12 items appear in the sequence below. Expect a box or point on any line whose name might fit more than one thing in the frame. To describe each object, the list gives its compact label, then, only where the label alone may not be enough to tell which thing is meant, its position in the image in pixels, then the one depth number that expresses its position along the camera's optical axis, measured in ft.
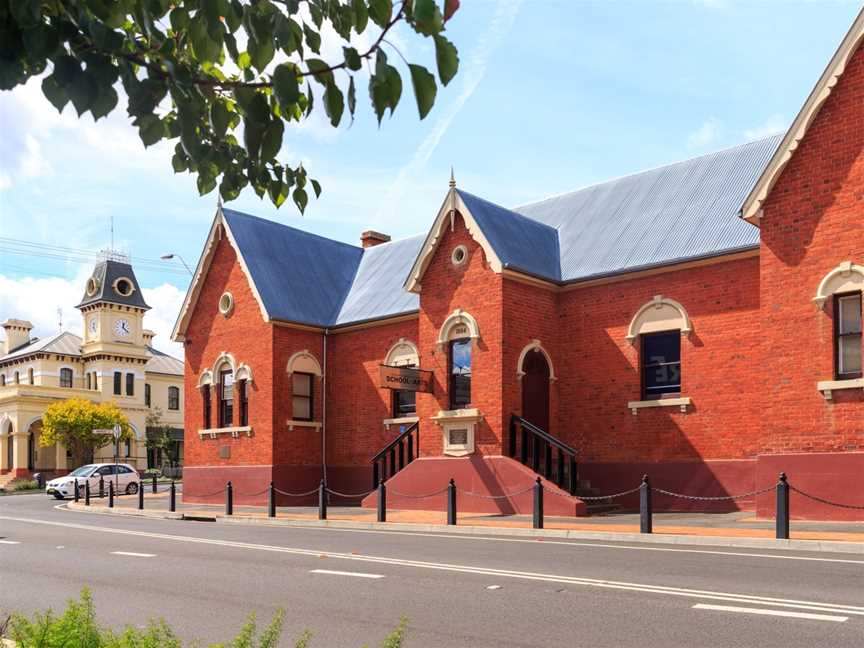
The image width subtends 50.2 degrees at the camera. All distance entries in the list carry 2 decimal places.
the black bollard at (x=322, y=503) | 70.18
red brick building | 57.82
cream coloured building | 223.92
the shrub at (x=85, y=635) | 18.54
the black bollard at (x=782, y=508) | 46.32
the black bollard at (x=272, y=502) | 75.46
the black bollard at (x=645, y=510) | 51.13
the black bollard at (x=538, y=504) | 56.80
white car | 134.41
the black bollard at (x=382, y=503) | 66.23
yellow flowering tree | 200.64
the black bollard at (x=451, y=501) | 62.08
